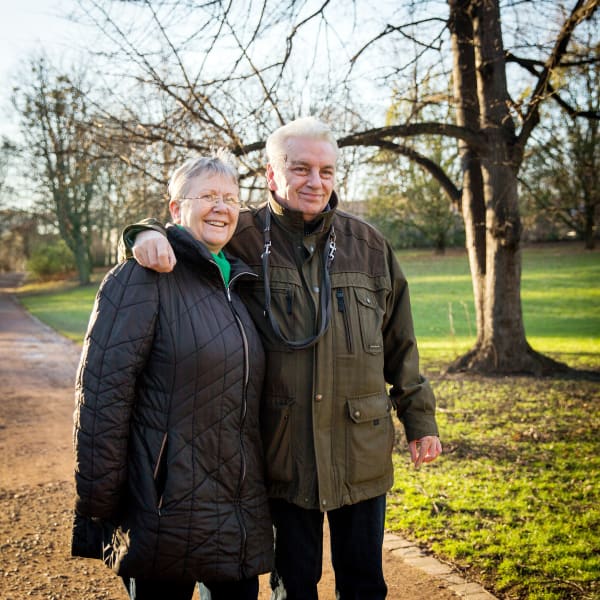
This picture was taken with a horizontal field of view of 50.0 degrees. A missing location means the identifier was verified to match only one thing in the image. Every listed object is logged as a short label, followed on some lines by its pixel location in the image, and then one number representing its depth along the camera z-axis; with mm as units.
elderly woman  2162
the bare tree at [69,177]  7211
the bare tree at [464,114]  6383
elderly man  2482
